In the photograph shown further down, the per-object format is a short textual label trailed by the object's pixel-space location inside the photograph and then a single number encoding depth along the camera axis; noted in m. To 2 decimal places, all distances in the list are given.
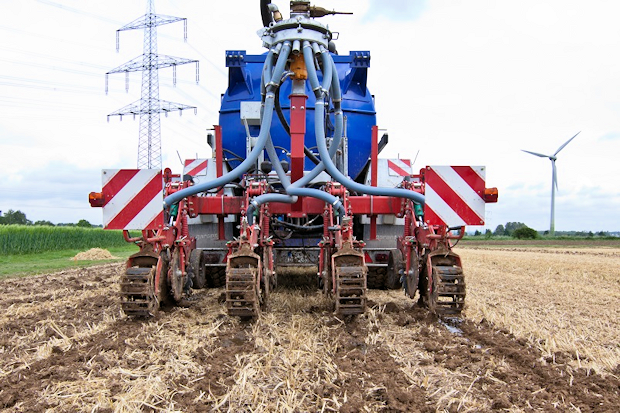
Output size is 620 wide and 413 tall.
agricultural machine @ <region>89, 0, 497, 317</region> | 4.52
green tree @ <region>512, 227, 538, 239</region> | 45.56
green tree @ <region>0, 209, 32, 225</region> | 50.72
